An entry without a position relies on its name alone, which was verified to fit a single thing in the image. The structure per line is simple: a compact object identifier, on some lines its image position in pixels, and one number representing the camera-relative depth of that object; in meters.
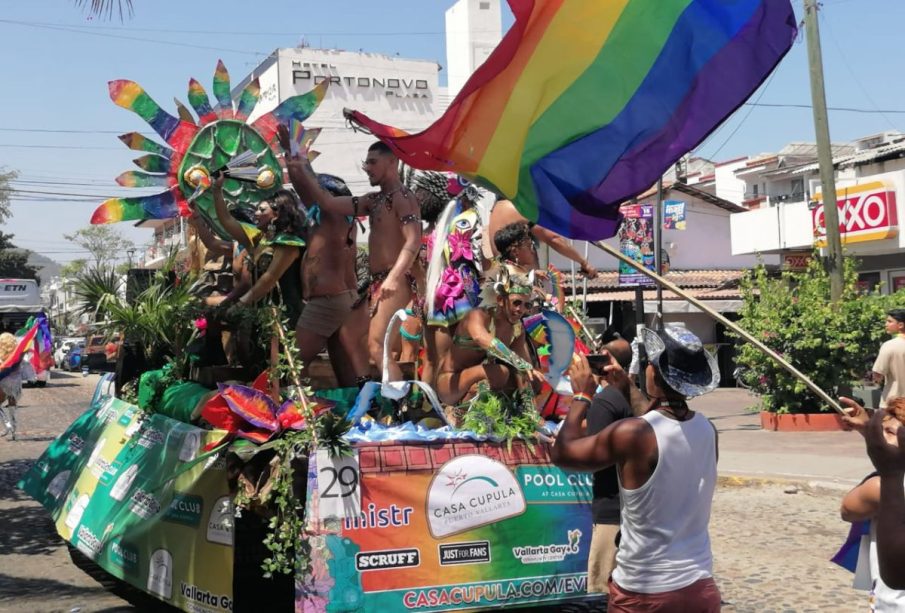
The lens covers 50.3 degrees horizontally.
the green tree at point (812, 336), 15.23
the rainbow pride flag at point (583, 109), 4.37
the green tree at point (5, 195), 59.53
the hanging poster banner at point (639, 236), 19.50
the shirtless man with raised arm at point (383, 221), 6.25
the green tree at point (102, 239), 71.31
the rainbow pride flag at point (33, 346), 15.27
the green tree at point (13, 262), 58.50
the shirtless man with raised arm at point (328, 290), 6.32
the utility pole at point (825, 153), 15.77
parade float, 4.40
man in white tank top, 3.41
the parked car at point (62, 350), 49.81
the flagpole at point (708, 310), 3.53
